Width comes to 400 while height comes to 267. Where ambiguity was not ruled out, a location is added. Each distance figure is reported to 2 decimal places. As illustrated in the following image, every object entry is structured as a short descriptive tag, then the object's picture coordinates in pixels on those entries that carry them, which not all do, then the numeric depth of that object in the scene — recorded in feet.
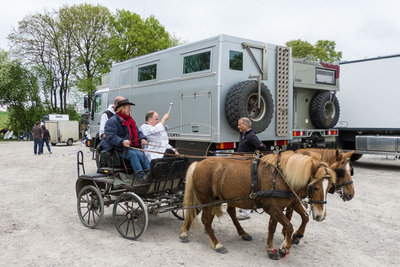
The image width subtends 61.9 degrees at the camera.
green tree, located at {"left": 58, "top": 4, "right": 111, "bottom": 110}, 111.24
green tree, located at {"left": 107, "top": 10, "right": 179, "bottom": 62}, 96.58
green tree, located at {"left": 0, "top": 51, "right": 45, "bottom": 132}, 110.52
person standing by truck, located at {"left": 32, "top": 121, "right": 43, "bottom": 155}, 56.24
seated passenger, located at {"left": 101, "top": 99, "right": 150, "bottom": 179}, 16.86
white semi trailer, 36.55
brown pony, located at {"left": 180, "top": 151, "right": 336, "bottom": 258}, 12.44
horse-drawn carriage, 15.98
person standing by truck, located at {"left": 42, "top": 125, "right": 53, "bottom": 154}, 59.72
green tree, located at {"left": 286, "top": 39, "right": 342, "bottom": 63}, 122.01
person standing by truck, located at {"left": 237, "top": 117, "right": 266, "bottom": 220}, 17.62
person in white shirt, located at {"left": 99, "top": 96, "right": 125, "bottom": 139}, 22.25
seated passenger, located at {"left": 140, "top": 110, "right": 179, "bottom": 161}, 18.12
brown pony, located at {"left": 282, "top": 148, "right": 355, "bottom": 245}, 14.66
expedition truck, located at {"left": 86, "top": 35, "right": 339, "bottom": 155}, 24.41
